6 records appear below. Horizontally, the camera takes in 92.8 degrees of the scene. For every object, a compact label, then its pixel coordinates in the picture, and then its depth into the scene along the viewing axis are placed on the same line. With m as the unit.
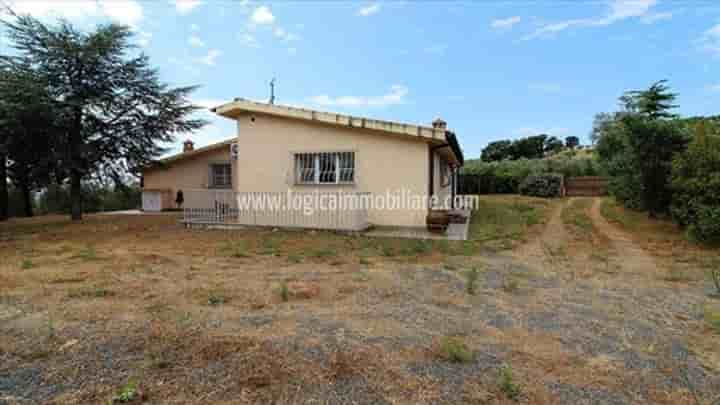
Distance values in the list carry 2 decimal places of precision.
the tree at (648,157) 7.74
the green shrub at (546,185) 20.38
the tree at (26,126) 9.16
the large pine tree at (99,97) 10.41
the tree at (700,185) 6.37
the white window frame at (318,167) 9.15
